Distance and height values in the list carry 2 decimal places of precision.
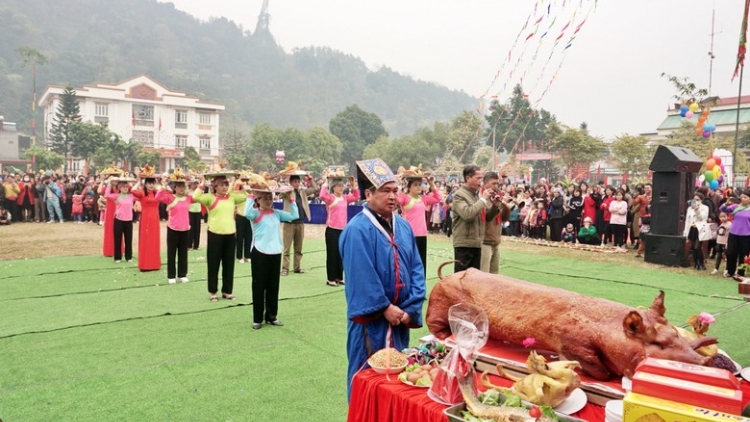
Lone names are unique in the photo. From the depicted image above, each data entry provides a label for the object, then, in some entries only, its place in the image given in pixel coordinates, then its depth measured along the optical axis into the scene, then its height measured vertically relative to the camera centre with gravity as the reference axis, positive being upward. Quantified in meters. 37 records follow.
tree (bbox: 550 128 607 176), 36.88 +3.15
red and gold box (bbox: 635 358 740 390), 1.79 -0.63
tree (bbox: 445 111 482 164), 54.62 +5.33
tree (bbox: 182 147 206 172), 51.29 +1.91
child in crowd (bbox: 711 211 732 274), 10.89 -0.86
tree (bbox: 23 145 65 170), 47.88 +1.42
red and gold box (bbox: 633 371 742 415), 1.70 -0.66
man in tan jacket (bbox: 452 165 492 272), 5.95 -0.42
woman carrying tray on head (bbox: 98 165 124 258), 11.49 -1.03
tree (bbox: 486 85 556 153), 49.38 +5.93
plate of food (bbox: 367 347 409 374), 2.65 -0.90
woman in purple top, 9.80 -0.77
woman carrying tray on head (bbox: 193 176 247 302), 7.61 -0.78
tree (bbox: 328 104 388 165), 77.88 +7.93
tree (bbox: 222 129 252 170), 57.34 +3.18
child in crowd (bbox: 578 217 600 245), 14.86 -1.22
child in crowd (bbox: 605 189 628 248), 13.99 -0.74
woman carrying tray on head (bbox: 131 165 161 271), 9.87 -0.85
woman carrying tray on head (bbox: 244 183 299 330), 6.37 -0.99
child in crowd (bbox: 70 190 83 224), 19.61 -1.28
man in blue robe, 3.11 -0.56
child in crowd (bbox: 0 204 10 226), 18.50 -1.57
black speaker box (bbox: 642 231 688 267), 11.38 -1.26
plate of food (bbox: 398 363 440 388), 2.51 -0.92
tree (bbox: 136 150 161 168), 50.19 +1.85
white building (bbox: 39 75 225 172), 65.50 +8.11
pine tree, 56.25 +6.10
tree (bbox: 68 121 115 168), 51.41 +3.52
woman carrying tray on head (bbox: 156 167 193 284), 9.04 -1.02
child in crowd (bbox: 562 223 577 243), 15.43 -1.30
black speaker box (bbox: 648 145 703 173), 11.42 +0.71
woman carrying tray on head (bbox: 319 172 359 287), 9.23 -0.78
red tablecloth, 2.29 -1.00
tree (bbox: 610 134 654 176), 32.53 +2.44
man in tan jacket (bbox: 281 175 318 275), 10.14 -1.03
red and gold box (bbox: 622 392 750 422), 1.65 -0.71
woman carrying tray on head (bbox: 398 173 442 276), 8.84 -0.38
